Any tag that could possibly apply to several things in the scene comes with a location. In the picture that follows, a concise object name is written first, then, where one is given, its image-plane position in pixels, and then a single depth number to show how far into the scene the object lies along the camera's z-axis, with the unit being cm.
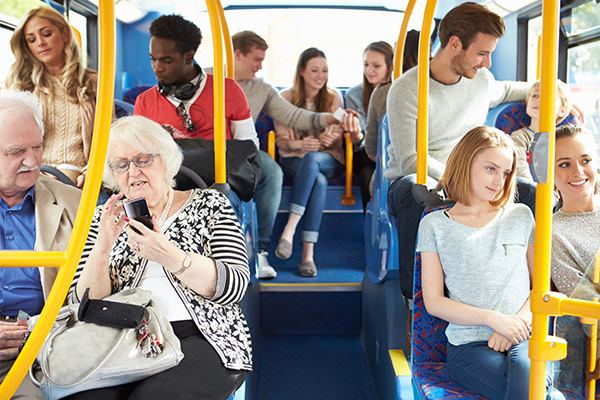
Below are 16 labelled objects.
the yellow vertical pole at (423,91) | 218
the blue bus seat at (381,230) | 275
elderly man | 174
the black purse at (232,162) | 237
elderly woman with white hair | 169
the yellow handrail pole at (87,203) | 123
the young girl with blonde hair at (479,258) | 180
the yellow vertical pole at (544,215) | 132
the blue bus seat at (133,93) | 437
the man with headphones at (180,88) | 281
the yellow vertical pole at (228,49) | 324
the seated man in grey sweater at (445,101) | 241
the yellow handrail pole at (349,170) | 420
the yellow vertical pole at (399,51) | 319
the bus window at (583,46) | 329
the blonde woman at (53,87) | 262
